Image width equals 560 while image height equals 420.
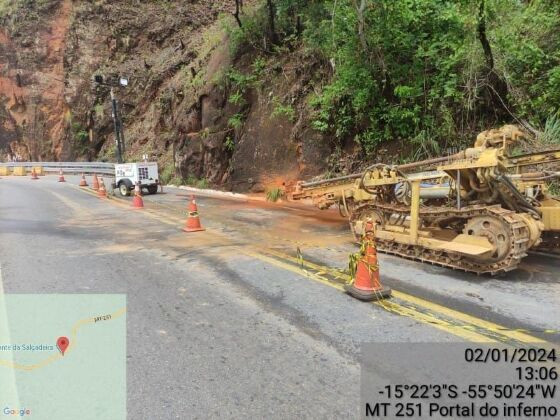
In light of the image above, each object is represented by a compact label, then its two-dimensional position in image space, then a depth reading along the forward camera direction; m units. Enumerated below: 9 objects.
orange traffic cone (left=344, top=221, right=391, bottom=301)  5.19
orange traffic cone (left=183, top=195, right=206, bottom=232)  9.91
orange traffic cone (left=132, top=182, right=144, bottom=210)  14.42
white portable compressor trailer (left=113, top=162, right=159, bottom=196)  18.94
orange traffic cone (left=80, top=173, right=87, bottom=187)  23.75
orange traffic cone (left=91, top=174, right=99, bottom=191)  21.44
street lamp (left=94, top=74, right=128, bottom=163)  26.44
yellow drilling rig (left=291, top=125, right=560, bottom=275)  6.02
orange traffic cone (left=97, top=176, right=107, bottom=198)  18.34
